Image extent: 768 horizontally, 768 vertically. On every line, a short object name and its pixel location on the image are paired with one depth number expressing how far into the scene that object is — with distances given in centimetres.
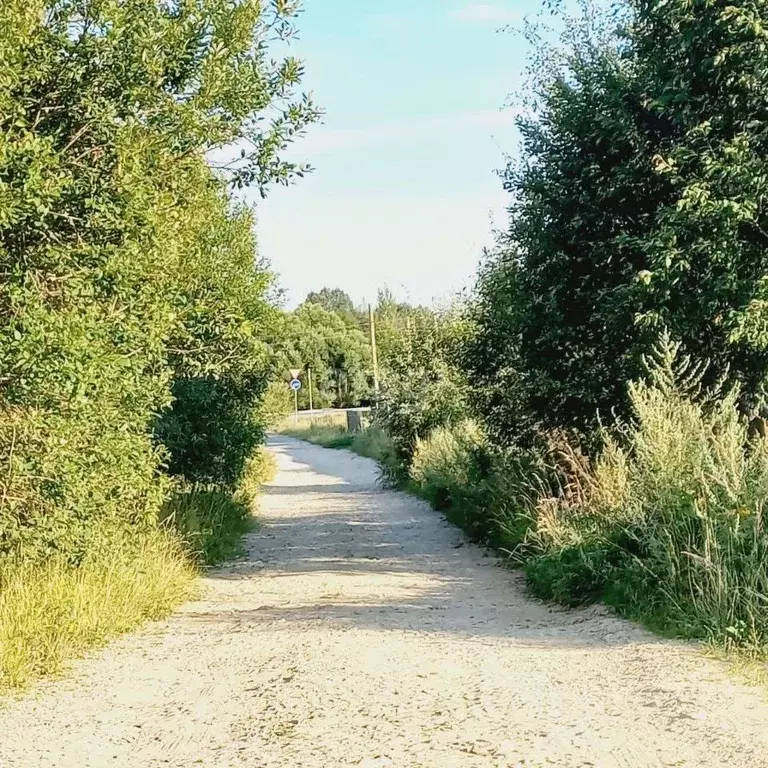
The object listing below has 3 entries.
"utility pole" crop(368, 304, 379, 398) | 5753
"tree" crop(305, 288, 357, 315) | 17000
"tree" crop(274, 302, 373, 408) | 8838
